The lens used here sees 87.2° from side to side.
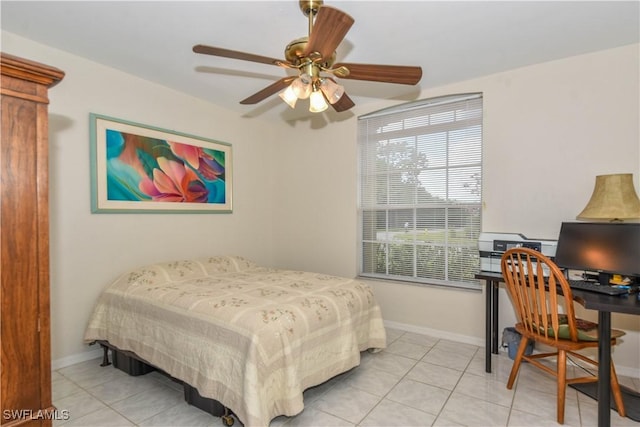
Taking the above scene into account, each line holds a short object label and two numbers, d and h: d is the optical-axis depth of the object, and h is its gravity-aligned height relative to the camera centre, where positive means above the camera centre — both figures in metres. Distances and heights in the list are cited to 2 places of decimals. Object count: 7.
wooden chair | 1.92 -0.74
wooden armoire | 0.85 -0.09
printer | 2.52 -0.29
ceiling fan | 1.64 +0.79
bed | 1.79 -0.77
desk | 1.74 -0.61
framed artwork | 2.84 +0.37
